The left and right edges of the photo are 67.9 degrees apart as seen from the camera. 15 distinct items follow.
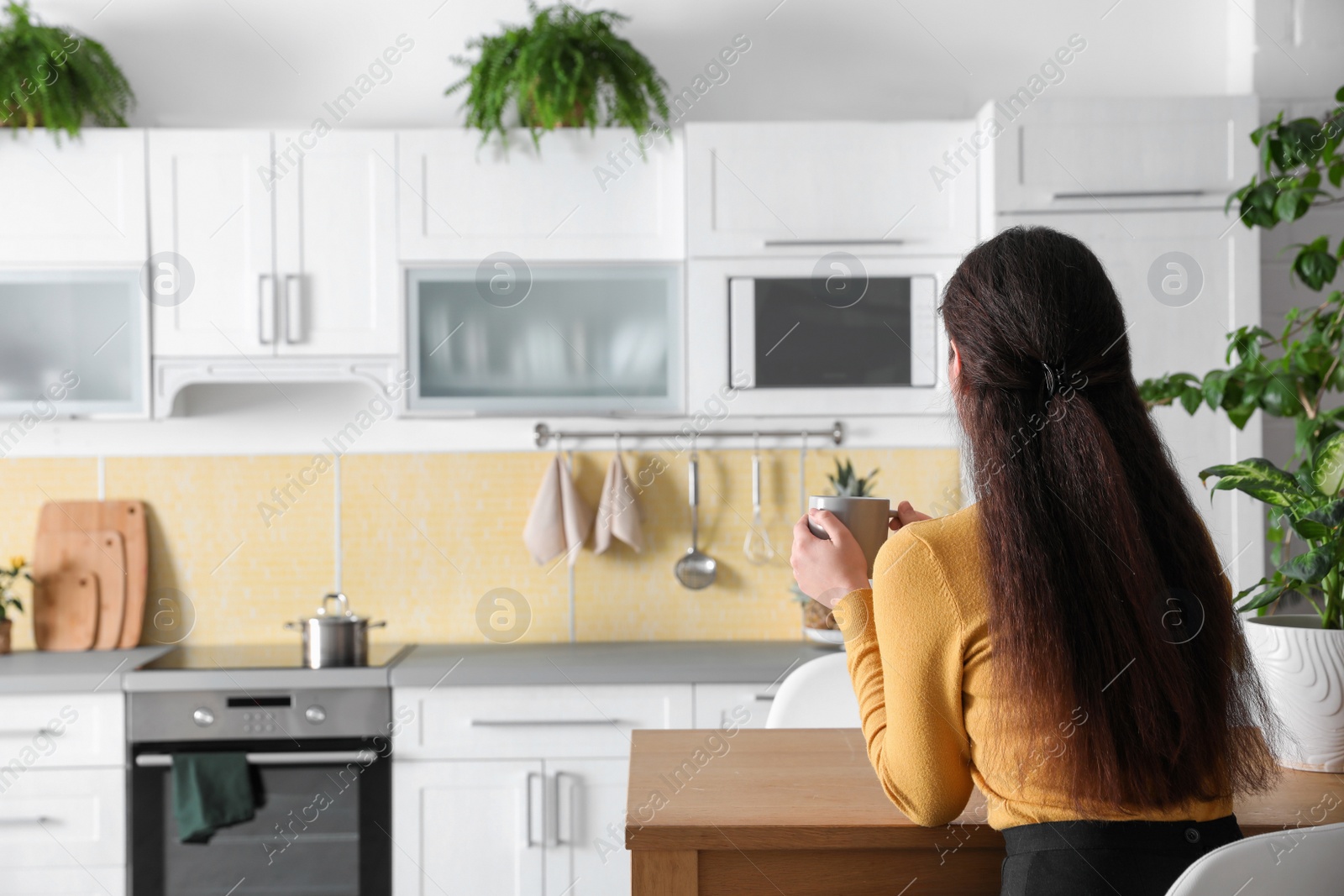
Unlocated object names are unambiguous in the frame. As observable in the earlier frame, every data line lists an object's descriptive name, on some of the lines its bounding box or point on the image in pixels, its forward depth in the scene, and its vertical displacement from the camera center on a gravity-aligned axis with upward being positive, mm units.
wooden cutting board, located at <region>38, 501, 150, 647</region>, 2689 -235
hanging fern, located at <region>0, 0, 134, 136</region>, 2457 +899
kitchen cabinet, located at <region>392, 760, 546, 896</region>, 2295 -900
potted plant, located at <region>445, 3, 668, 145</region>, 2463 +907
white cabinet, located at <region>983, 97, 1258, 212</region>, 2414 +693
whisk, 2807 -299
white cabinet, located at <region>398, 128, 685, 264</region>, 2535 +624
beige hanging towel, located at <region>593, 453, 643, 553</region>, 2715 -202
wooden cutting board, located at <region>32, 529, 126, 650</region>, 2666 -334
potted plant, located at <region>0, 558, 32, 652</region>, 2596 -415
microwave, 2531 +265
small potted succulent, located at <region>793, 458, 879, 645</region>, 2510 -445
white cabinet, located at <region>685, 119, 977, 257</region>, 2514 +637
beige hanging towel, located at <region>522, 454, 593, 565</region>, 2695 -222
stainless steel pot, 2387 -484
